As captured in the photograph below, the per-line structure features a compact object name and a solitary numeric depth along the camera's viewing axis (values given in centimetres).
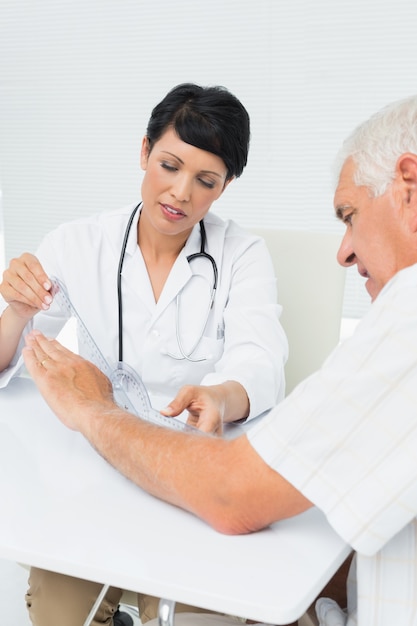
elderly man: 81
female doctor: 159
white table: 80
